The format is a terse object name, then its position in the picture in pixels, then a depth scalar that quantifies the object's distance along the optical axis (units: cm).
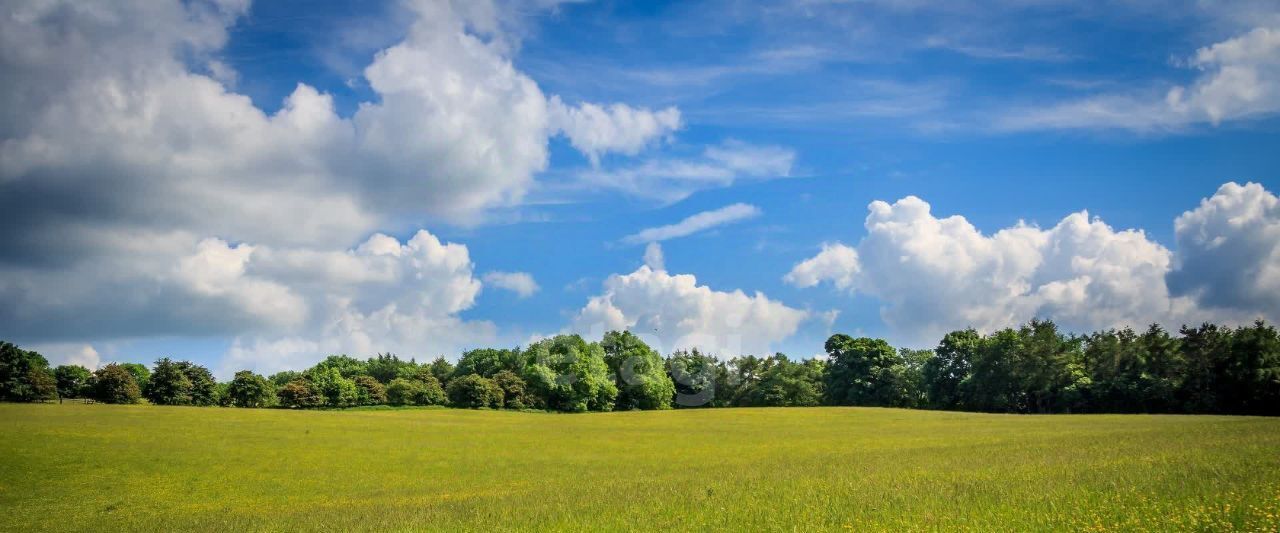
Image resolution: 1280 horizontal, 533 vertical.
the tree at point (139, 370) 16025
